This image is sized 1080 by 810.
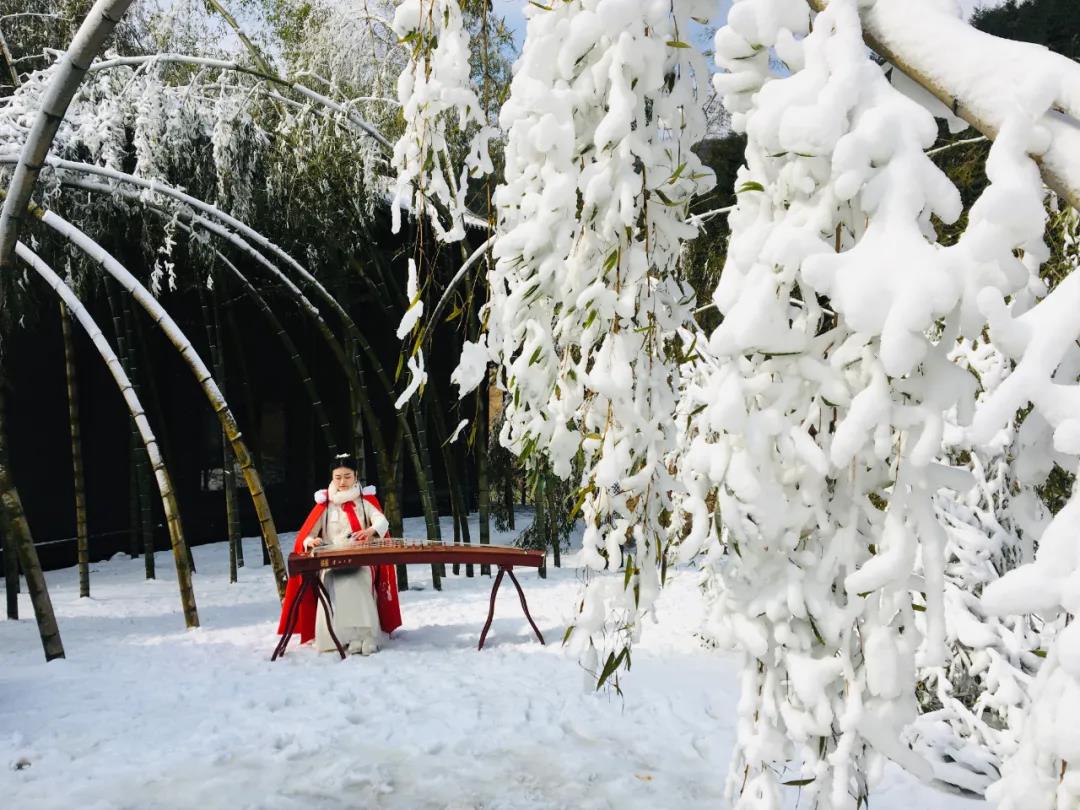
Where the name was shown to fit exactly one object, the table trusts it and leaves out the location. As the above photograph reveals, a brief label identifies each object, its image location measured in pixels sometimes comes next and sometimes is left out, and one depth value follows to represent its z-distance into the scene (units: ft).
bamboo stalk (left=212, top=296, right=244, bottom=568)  26.76
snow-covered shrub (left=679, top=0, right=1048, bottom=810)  3.31
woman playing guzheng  19.57
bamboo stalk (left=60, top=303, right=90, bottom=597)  23.34
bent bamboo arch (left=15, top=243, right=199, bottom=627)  18.48
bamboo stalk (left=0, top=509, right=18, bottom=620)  20.28
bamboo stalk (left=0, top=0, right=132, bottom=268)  9.93
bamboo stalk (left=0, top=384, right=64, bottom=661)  16.51
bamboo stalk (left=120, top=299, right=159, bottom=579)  26.30
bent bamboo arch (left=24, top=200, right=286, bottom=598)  17.79
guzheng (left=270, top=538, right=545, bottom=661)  18.74
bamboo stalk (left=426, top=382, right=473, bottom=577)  28.30
